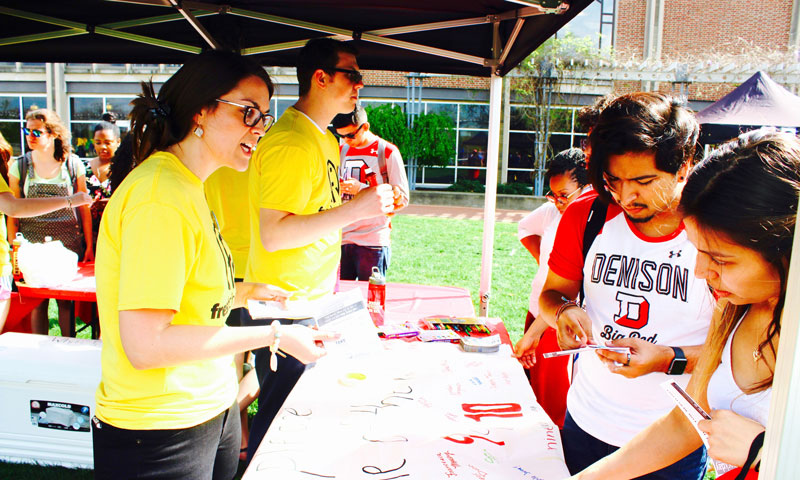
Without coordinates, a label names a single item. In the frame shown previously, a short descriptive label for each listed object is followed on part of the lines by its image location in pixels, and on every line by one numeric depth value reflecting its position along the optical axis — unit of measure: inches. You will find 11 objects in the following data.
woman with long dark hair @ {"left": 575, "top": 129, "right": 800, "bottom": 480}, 36.1
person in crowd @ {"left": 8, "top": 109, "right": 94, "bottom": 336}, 166.9
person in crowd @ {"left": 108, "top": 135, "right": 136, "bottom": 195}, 118.8
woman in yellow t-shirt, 45.4
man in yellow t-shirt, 73.5
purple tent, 270.8
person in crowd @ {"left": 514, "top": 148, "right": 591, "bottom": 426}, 107.3
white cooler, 98.8
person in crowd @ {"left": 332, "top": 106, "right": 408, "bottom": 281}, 160.9
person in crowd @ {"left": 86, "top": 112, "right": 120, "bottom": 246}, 172.2
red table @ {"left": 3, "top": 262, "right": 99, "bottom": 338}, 125.3
